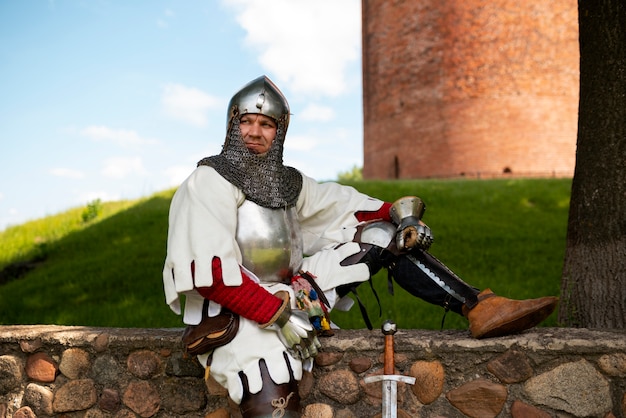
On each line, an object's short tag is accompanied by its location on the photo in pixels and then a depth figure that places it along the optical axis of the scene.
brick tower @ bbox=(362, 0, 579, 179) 17.28
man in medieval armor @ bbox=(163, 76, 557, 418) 2.30
